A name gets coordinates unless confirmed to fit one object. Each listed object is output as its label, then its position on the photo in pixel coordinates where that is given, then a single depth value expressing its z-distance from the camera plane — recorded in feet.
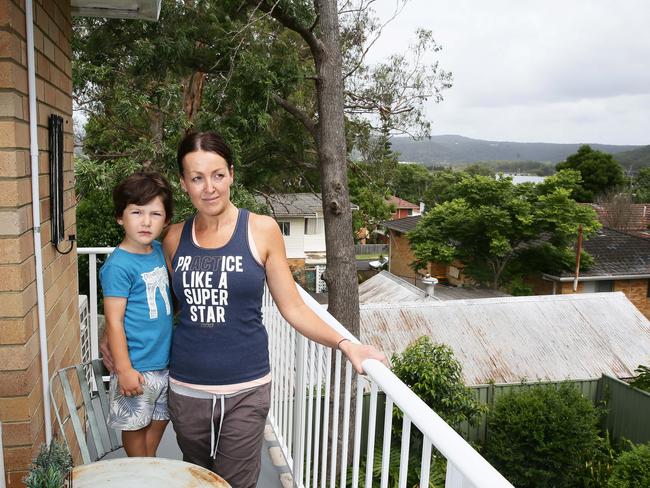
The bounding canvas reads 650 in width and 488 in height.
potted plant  4.01
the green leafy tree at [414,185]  180.34
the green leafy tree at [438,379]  31.94
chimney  58.65
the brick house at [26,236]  5.24
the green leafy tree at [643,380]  41.81
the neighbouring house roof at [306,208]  82.69
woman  5.22
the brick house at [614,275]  69.62
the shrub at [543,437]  33.94
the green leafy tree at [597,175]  139.13
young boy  5.42
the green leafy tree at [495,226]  69.92
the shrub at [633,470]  28.22
